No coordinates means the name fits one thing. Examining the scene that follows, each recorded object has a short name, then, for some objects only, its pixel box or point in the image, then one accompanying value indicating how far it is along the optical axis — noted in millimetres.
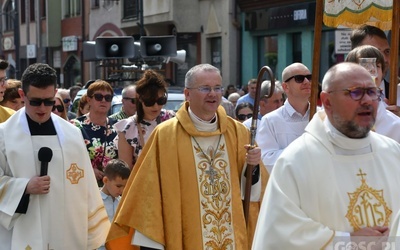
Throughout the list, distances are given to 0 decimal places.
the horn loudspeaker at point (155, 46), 18736
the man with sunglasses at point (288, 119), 9938
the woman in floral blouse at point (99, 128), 11737
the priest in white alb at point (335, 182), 6190
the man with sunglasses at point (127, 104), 13684
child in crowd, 10281
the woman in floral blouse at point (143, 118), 11012
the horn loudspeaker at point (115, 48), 18602
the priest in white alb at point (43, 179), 8705
